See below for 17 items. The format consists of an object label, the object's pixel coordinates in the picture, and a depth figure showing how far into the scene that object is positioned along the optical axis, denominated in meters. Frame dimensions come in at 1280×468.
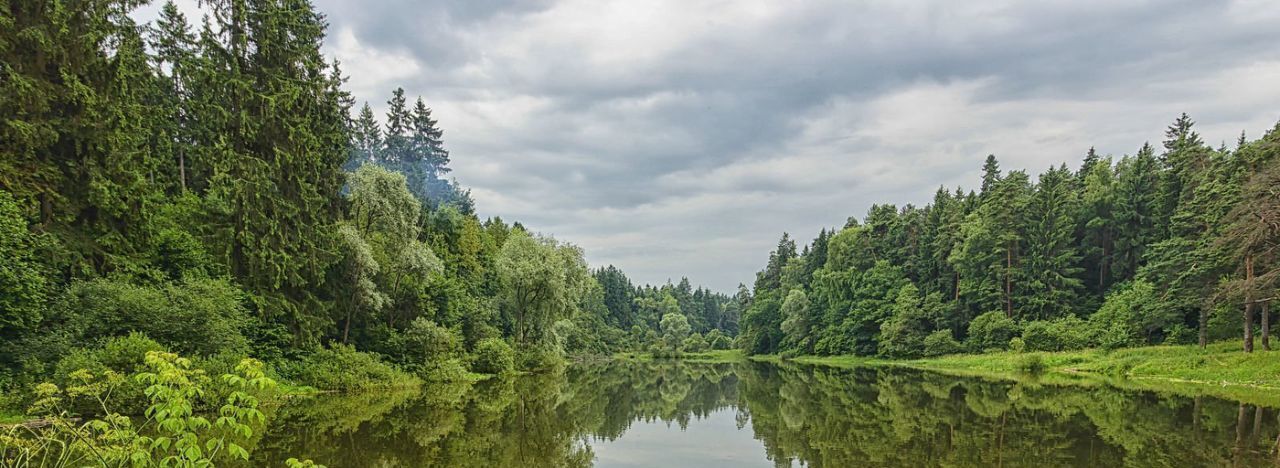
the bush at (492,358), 39.81
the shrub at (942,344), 55.12
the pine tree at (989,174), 69.81
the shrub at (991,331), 50.59
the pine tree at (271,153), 24.50
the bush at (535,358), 44.28
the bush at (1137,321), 38.88
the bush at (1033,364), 39.12
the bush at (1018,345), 44.55
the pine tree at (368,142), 100.56
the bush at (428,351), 33.16
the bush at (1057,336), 44.03
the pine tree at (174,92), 32.75
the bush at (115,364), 16.05
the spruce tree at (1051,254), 51.53
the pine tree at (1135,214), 51.81
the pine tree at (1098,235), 54.78
